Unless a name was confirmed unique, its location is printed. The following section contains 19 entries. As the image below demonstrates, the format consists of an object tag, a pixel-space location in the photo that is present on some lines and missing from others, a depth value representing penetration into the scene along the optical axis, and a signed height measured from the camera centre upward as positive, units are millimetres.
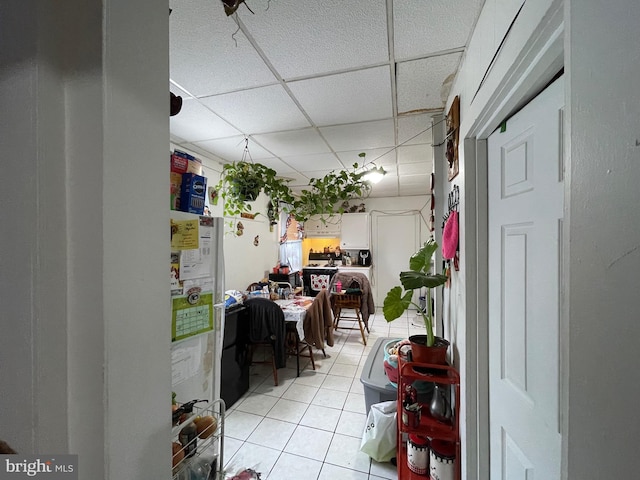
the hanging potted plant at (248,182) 2346 +536
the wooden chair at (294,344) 2803 -1262
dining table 2650 -776
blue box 1171 +226
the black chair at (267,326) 2479 -857
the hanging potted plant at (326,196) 2566 +456
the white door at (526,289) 720 -176
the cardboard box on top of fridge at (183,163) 1107 +347
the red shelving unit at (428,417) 1295 -1000
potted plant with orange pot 1425 -404
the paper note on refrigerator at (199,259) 1203 -102
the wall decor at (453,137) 1342 +575
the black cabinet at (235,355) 2182 -1077
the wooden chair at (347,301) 3796 -957
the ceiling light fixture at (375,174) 2531 +664
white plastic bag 1644 -1294
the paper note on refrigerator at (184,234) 1086 +23
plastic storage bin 1746 -1032
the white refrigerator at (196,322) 930 -419
